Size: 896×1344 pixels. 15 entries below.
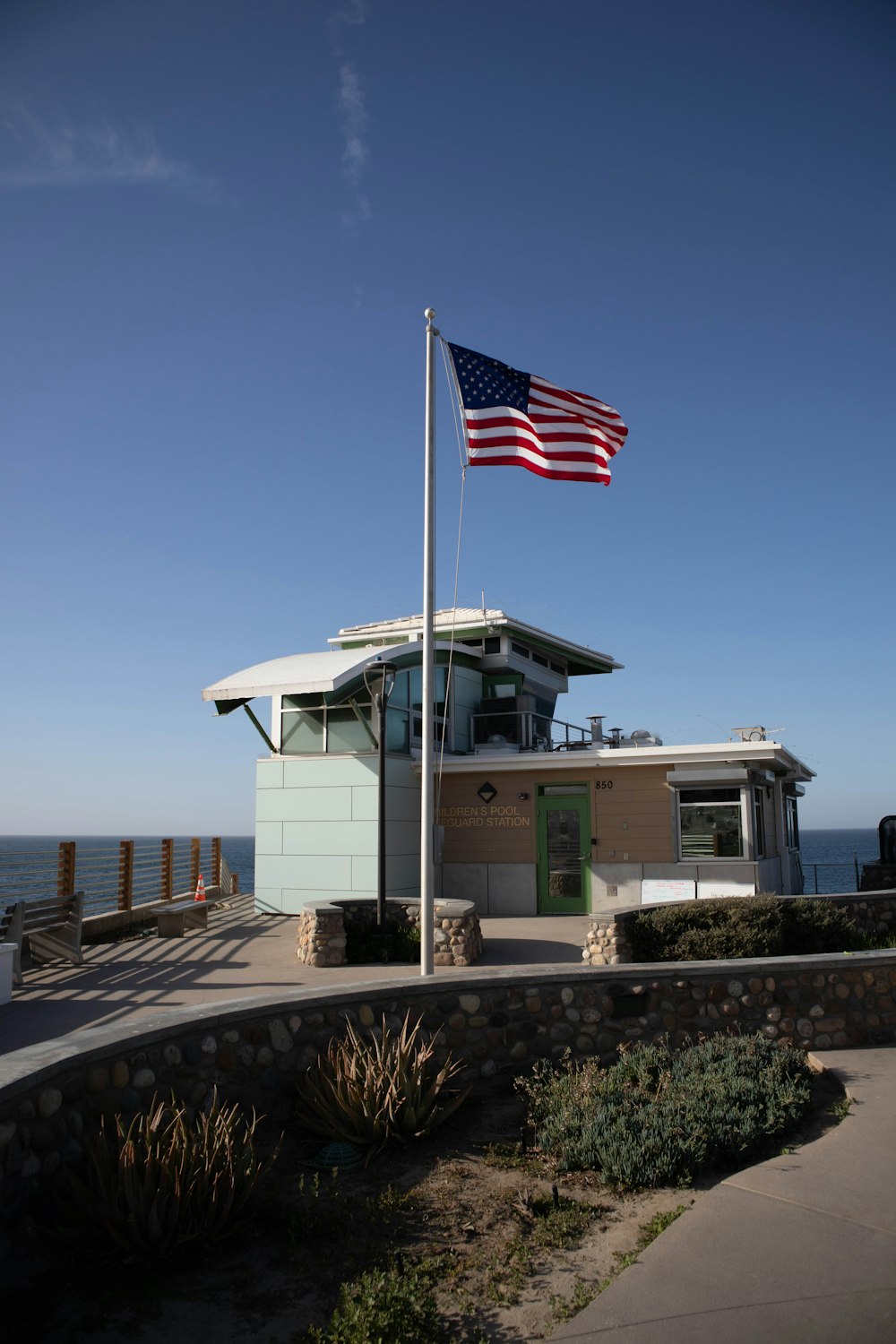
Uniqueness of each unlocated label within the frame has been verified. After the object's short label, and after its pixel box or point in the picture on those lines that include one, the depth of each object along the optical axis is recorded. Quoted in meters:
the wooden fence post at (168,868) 19.69
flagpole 9.27
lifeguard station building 16.12
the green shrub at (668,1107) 5.53
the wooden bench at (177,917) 15.66
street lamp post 12.84
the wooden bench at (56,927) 12.16
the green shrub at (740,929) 10.53
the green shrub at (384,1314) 3.75
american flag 10.23
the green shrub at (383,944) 12.55
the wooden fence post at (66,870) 15.58
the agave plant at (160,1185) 4.39
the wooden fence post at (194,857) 23.25
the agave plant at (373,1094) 5.99
